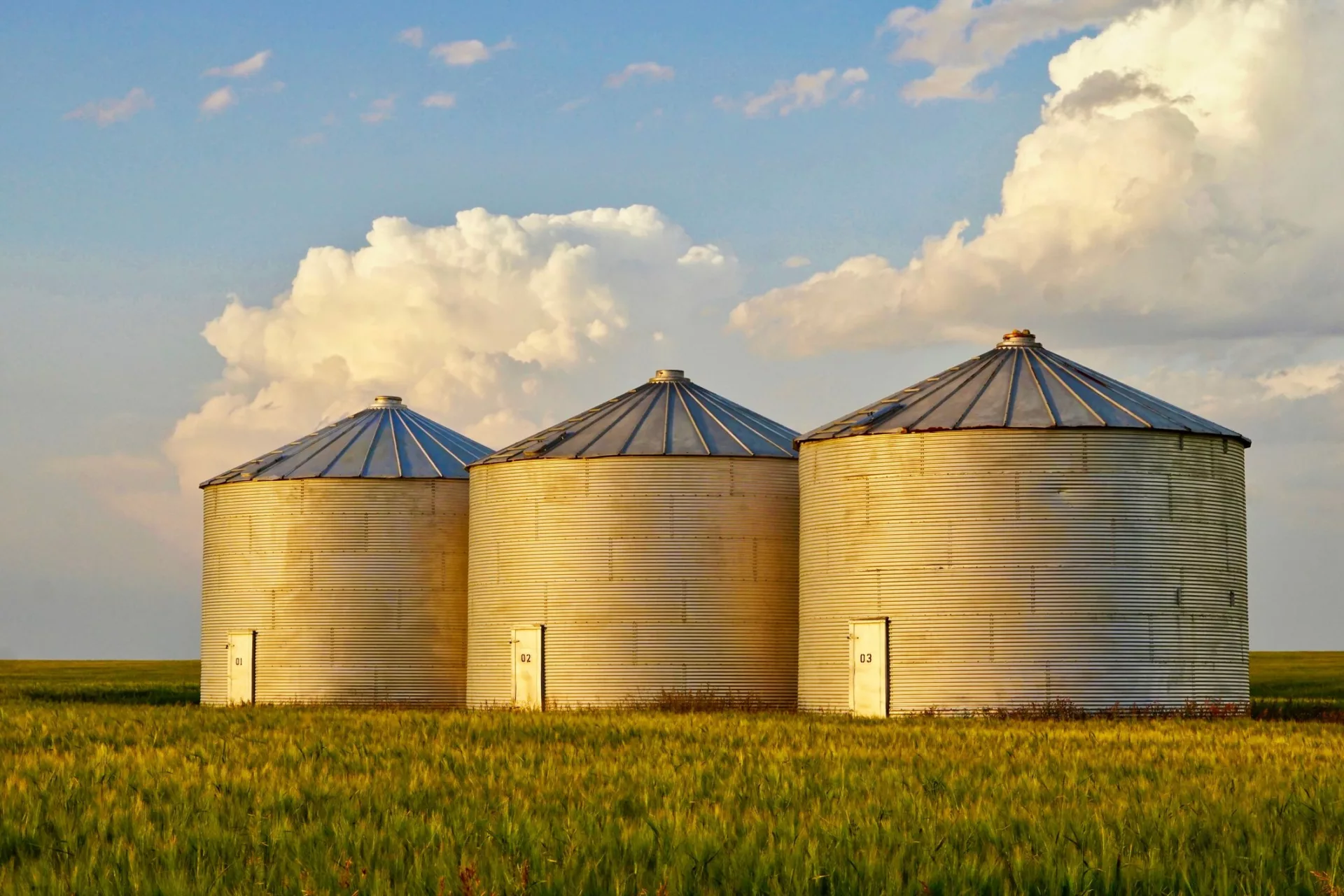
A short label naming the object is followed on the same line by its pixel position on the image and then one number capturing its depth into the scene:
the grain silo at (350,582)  52.72
